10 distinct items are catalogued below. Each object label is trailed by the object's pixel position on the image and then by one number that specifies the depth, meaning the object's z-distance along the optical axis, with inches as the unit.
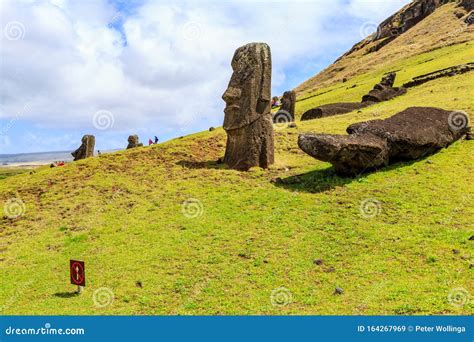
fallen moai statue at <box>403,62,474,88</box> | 1969.7
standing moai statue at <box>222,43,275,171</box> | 897.5
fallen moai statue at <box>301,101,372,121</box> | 1706.4
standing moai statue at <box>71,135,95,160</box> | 1282.0
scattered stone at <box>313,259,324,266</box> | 551.5
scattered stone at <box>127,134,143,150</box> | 1424.7
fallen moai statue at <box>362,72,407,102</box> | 1873.8
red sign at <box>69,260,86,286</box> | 494.9
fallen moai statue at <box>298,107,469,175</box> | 766.5
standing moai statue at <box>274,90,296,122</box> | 1733.5
